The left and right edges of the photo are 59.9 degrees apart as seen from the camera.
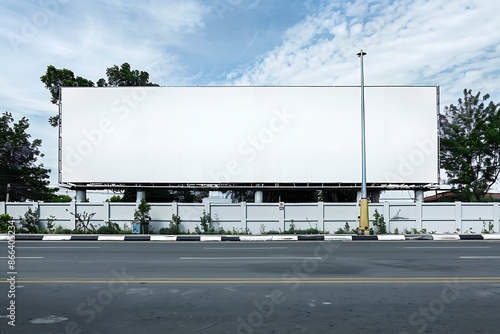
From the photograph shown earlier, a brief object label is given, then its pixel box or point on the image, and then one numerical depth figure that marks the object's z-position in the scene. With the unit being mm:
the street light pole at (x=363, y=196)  20609
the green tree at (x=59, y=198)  43600
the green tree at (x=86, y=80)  35688
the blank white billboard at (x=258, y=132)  26000
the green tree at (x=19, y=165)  39125
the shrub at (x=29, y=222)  22734
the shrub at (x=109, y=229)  22594
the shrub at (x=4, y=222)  22064
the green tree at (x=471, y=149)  31484
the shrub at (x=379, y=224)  22281
